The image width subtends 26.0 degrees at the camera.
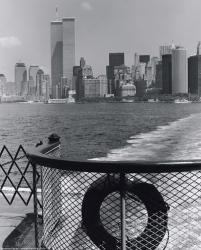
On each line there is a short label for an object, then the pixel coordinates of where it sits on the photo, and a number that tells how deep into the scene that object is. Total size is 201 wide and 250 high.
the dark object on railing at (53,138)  5.37
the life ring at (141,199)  3.18
